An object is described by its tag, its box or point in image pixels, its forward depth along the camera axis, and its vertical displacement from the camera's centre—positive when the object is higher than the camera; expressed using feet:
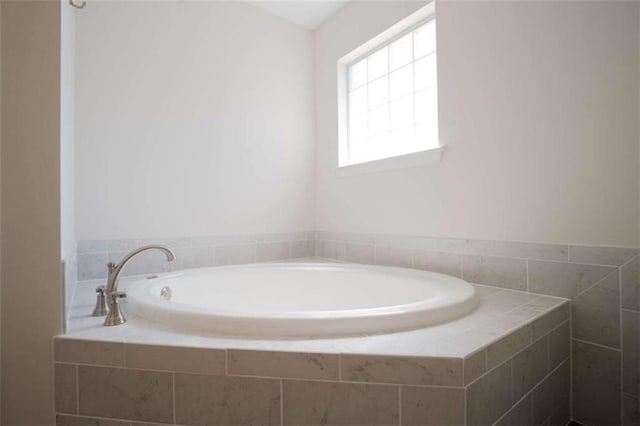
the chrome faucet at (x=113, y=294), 3.96 -0.99
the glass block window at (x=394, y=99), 7.23 +2.73
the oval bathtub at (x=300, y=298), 3.52 -1.22
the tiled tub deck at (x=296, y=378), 2.94 -1.54
